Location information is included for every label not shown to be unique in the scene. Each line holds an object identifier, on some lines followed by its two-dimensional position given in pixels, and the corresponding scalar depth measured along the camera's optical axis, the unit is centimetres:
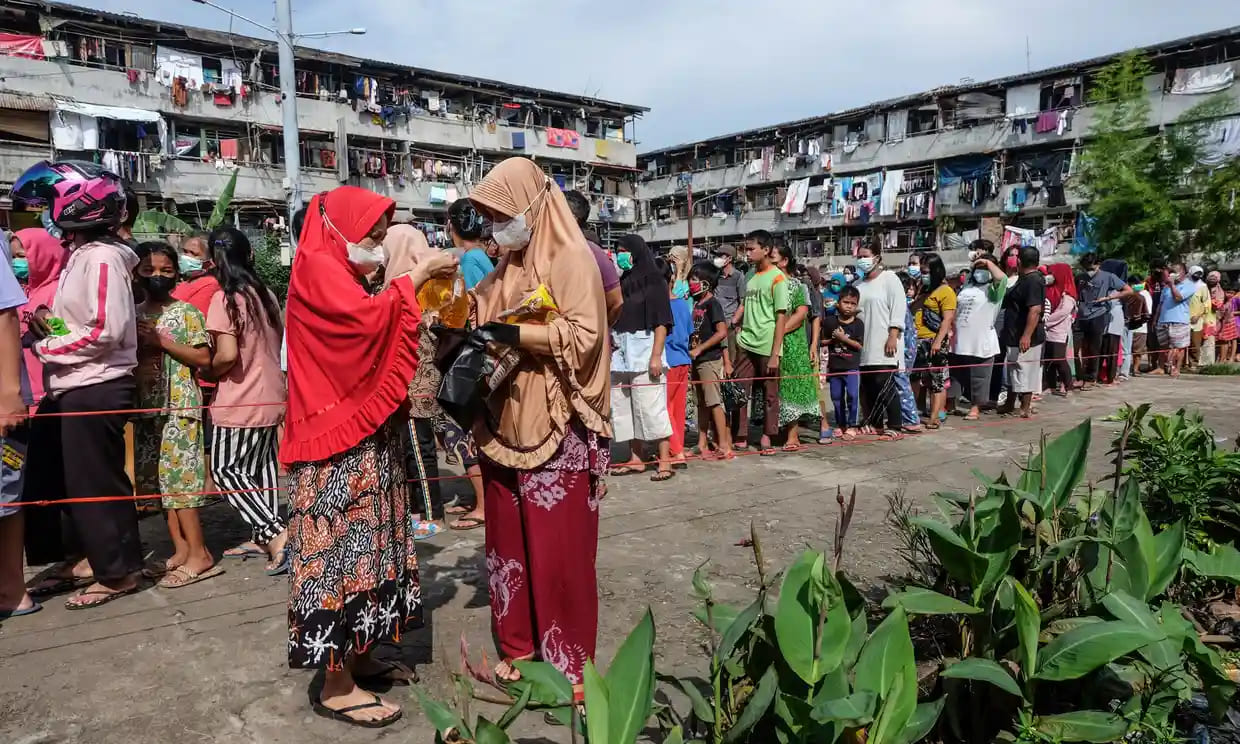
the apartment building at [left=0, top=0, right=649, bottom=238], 2300
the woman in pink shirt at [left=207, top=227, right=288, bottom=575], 368
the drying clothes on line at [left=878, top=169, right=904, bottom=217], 3369
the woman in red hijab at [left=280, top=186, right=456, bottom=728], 246
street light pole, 1605
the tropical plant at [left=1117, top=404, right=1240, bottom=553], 303
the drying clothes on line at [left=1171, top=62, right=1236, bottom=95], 2508
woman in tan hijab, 262
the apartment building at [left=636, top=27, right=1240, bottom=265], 2694
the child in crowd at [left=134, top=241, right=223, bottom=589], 377
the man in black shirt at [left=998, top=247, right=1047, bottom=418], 770
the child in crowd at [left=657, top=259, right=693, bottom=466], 600
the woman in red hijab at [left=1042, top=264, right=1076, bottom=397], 863
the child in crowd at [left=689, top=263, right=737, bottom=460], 631
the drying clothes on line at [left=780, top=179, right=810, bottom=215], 3703
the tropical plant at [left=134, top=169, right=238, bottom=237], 1545
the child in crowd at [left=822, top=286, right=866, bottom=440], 711
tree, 2141
